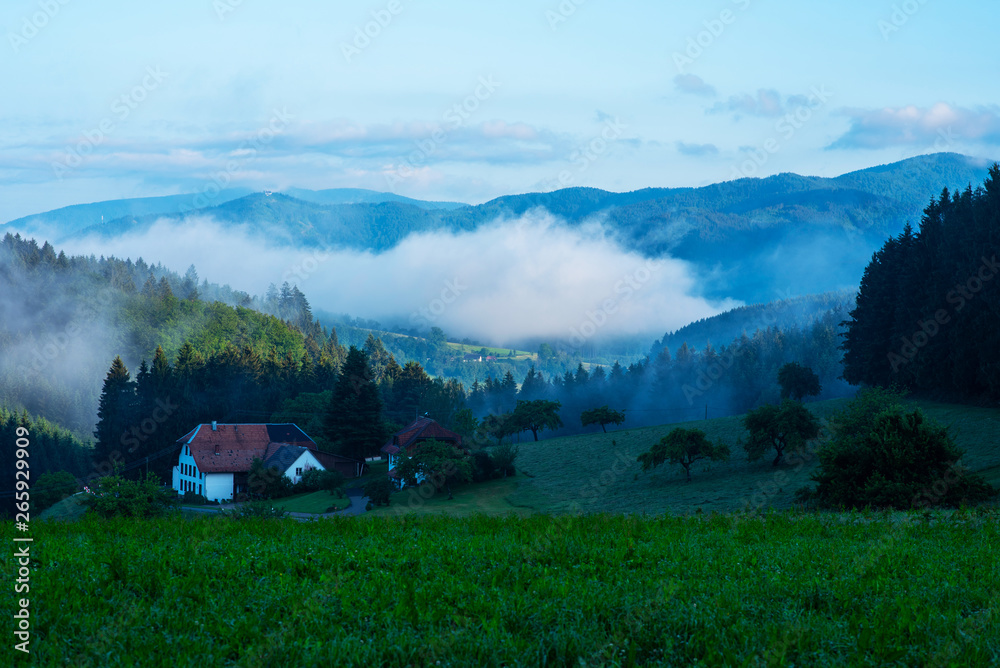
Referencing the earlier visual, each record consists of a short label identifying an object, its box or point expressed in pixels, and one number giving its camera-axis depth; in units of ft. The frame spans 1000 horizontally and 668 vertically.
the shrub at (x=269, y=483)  217.36
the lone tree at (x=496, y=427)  289.33
